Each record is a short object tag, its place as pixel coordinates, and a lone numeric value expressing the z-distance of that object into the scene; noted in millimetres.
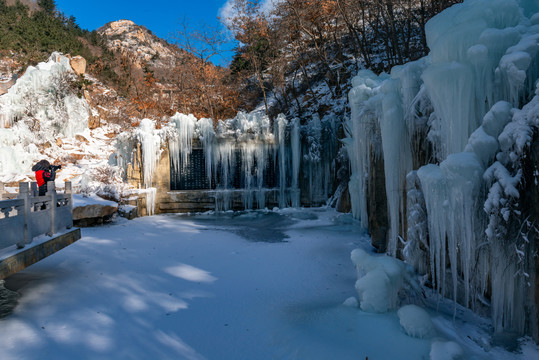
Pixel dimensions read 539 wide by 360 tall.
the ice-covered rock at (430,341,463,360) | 2770
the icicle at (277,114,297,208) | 14352
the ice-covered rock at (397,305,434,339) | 3203
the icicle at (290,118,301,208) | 14367
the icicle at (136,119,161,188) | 13586
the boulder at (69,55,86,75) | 24812
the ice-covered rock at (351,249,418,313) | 3764
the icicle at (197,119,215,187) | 14227
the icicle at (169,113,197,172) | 14016
